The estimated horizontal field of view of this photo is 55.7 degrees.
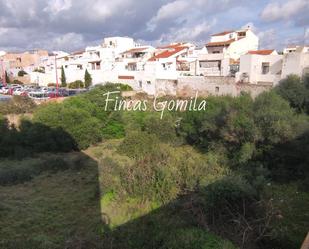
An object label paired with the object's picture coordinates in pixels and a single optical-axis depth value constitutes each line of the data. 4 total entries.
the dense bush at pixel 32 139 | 17.47
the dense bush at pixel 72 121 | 18.30
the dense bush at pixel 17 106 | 21.45
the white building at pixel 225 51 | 28.89
